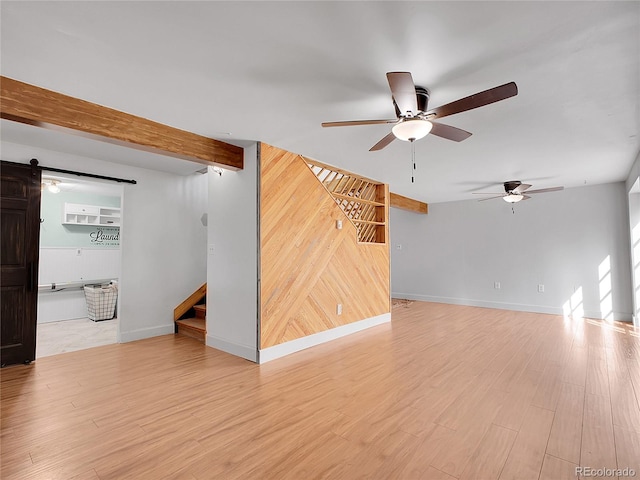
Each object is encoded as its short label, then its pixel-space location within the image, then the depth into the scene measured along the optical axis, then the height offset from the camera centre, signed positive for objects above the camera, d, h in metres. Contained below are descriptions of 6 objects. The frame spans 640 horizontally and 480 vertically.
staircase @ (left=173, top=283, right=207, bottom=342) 4.14 -0.95
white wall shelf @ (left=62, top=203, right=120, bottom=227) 5.57 +0.77
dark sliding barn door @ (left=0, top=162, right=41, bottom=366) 3.14 -0.05
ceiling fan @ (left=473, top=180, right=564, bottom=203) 4.97 +1.02
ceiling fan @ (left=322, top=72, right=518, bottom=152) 1.70 +0.93
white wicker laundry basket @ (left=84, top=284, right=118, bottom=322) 5.16 -0.80
